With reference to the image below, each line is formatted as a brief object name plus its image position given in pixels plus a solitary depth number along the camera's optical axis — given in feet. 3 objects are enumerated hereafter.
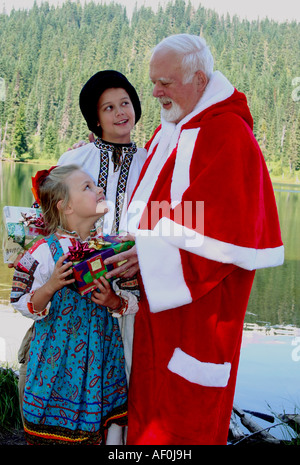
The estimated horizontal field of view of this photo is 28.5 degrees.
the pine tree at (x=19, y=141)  112.98
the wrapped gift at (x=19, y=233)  6.59
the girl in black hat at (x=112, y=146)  7.41
